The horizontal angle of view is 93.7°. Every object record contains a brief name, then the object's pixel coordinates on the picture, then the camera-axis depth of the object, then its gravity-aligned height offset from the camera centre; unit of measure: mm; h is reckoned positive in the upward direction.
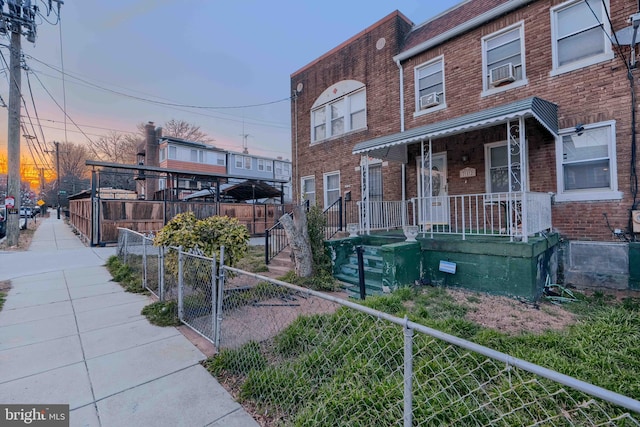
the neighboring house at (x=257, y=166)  31547 +5894
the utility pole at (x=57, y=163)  38750 +7729
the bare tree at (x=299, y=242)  6520 -539
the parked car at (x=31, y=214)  34759 +909
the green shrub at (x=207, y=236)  4727 -281
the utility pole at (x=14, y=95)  12016 +5137
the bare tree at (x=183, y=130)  37438 +11192
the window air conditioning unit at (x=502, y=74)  7465 +3517
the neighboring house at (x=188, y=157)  26016 +5724
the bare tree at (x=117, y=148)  38628 +9444
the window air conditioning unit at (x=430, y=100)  8972 +3481
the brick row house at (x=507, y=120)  6078 +2150
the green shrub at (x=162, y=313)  4305 -1430
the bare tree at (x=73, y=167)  45312 +8551
